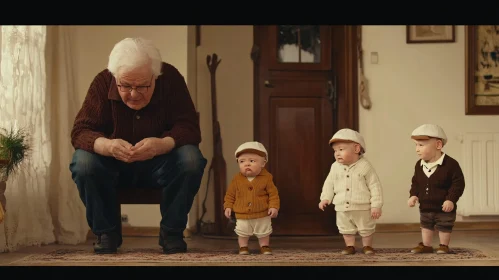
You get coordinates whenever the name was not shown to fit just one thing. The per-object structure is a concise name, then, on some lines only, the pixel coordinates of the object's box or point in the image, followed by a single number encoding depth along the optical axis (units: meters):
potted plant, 3.78
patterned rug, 3.29
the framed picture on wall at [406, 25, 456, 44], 5.55
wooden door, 5.57
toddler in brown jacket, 3.49
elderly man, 3.40
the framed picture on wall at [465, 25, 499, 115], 5.51
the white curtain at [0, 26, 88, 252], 4.09
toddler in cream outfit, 3.50
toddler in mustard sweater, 3.49
